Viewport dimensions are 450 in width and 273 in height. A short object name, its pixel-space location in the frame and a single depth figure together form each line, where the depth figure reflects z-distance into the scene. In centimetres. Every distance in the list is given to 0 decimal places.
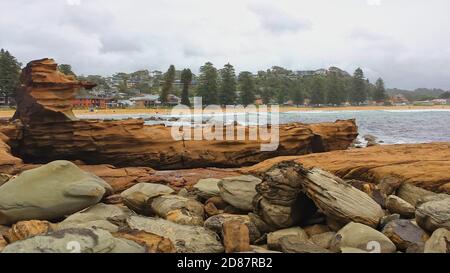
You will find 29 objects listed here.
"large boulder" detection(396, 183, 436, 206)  731
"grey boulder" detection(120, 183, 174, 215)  795
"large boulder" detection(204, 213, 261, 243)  643
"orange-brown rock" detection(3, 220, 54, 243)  589
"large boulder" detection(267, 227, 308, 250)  585
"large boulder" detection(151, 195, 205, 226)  694
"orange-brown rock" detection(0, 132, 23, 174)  1042
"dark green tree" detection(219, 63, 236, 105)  8850
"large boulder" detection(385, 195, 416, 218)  664
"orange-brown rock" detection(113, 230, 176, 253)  532
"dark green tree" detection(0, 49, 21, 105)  6450
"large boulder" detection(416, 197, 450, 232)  574
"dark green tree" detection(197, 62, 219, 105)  8481
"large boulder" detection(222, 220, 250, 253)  569
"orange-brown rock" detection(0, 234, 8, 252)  586
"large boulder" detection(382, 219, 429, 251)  566
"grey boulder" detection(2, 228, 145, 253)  473
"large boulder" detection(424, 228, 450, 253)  514
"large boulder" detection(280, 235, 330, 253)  527
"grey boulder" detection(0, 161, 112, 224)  713
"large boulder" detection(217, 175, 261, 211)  768
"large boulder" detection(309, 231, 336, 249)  588
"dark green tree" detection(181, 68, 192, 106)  8631
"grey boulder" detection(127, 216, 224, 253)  572
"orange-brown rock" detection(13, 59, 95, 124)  1253
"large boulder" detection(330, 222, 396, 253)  552
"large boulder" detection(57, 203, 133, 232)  636
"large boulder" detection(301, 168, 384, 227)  619
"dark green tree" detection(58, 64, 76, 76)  8022
